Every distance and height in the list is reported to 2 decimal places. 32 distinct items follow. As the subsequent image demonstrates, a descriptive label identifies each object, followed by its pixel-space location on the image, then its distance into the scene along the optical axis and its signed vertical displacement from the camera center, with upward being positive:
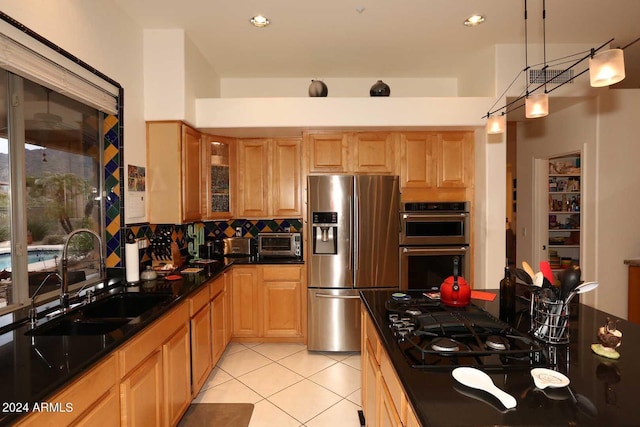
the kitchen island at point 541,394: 0.91 -0.55
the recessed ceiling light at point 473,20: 2.72 +1.47
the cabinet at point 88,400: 1.11 -0.69
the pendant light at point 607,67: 1.39 +0.56
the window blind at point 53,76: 1.63 +0.73
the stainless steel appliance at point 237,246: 3.95 -0.42
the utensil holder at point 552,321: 1.38 -0.46
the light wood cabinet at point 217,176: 3.53 +0.34
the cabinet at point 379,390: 1.21 -0.79
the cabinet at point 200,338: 2.47 -0.97
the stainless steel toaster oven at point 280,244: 3.84 -0.39
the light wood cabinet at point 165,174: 3.02 +0.30
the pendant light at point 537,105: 1.90 +0.55
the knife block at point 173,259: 3.06 -0.46
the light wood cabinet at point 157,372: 1.61 -0.87
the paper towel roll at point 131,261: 2.53 -0.38
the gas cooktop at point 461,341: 1.22 -0.52
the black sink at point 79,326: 1.70 -0.60
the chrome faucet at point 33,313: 1.71 -0.51
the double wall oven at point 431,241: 3.43 -0.33
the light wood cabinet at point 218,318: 2.93 -0.96
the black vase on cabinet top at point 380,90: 3.41 +1.15
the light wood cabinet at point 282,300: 3.60 -0.95
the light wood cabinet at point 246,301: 3.60 -0.96
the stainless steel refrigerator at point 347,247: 3.36 -0.38
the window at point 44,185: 1.79 +0.15
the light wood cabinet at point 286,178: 3.84 +0.33
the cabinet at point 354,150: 3.53 +0.58
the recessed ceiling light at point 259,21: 2.70 +1.47
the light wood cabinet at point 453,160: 3.53 +0.47
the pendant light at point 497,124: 2.29 +0.55
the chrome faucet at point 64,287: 1.90 -0.43
